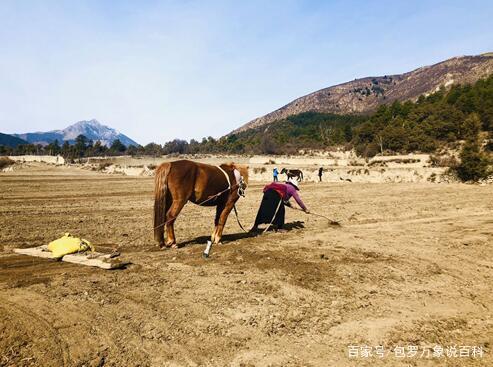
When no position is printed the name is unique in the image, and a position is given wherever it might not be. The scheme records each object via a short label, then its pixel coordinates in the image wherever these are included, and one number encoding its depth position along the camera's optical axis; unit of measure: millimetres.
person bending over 11172
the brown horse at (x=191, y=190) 8789
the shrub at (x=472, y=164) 29245
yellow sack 7723
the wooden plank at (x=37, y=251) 7884
